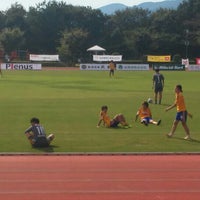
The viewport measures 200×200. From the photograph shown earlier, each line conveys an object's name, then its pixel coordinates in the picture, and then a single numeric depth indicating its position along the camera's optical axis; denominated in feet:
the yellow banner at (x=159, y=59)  267.18
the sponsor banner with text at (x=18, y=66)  210.18
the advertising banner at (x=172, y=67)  212.43
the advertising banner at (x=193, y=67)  215.92
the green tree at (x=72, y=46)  290.97
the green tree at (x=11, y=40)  310.04
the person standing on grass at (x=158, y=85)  86.12
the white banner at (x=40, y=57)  271.90
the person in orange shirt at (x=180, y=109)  54.03
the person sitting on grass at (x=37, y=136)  50.75
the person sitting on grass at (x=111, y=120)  61.93
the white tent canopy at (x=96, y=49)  284.41
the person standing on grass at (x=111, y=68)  156.34
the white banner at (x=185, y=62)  230.23
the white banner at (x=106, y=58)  265.13
